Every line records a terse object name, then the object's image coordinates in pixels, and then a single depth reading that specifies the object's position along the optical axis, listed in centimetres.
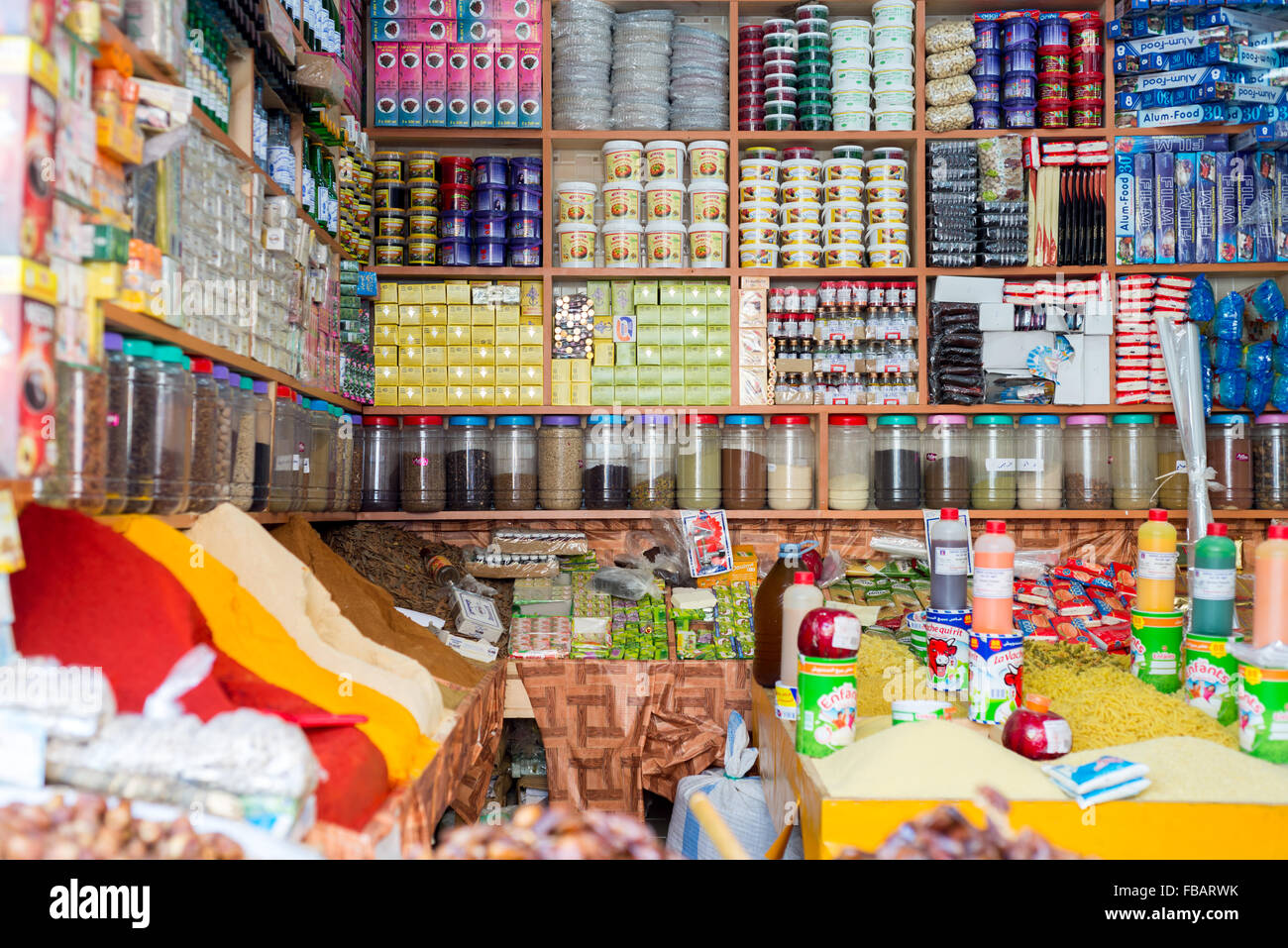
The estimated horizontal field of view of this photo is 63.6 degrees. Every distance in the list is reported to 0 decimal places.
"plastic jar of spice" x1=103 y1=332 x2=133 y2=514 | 155
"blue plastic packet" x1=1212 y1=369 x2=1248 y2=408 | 356
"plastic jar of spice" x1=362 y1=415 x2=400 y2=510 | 353
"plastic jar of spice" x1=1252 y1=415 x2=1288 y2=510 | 358
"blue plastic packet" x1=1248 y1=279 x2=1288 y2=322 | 357
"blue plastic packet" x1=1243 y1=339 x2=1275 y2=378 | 357
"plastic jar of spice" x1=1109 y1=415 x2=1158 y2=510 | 361
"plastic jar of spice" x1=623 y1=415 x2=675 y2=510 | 356
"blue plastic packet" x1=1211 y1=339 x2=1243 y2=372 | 360
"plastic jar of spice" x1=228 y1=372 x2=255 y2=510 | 211
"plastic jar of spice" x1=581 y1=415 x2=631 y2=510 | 357
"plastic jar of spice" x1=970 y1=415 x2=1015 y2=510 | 360
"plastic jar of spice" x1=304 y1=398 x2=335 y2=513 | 280
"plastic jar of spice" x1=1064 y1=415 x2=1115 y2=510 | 359
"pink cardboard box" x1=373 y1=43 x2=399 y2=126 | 362
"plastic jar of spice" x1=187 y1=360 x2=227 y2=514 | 188
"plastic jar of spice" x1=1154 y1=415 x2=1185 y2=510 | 357
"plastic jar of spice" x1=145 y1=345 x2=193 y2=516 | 170
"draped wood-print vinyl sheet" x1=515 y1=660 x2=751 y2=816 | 287
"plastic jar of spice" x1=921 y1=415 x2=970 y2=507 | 359
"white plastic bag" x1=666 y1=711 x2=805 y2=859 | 229
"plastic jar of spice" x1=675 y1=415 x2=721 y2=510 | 356
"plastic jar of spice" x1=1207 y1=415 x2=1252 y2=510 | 358
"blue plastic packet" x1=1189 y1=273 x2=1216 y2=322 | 360
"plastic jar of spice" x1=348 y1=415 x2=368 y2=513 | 338
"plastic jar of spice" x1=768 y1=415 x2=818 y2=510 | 355
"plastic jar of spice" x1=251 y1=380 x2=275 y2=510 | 227
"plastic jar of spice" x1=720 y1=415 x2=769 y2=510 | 356
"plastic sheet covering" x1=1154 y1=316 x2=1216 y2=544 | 341
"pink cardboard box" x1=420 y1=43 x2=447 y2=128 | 360
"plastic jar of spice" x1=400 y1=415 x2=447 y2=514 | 350
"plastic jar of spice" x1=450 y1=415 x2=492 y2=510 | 355
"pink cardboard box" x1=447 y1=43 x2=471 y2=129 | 359
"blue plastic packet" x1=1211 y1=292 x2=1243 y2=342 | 357
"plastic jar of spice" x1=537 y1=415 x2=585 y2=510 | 355
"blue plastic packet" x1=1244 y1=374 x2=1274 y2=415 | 355
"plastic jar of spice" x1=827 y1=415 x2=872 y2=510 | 356
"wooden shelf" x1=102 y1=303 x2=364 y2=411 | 156
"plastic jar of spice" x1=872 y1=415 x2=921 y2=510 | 357
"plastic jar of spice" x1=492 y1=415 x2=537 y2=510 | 356
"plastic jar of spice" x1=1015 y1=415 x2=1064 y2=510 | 360
